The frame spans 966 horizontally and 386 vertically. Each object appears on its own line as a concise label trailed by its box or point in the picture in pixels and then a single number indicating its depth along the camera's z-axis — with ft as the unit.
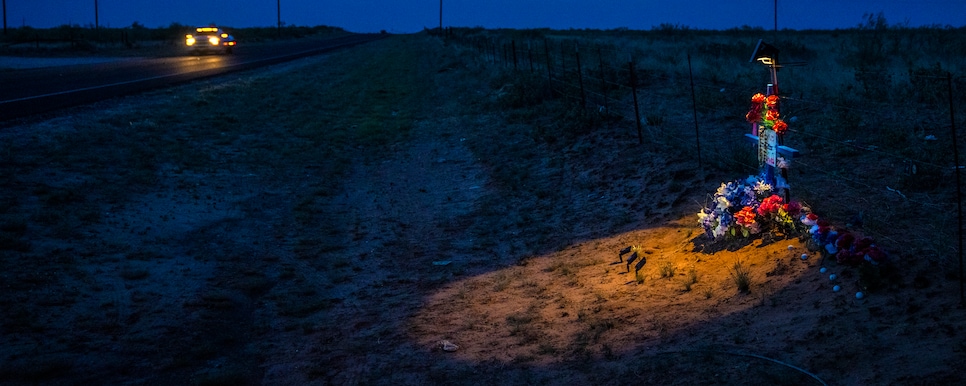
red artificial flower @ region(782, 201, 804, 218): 21.80
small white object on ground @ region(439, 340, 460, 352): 19.30
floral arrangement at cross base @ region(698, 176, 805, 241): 22.07
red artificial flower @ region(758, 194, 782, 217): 22.24
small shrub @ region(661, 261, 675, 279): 22.67
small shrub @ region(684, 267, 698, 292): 21.29
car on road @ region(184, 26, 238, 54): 137.90
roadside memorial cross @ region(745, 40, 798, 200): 22.57
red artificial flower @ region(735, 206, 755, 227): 22.59
